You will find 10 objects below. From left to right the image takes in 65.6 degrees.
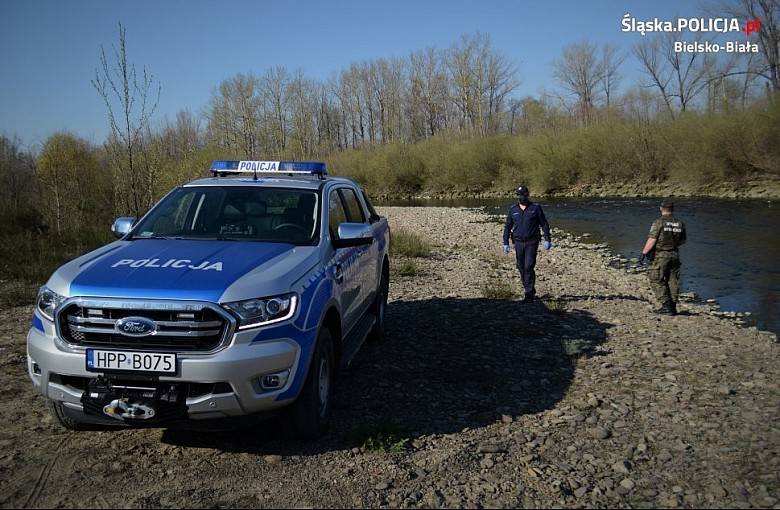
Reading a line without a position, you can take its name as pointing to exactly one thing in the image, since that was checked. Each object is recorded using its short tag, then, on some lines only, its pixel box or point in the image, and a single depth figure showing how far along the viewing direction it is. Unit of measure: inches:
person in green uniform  389.4
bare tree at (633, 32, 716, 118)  1946.4
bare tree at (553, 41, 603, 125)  2475.4
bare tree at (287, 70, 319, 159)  2419.8
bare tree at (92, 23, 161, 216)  468.3
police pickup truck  149.0
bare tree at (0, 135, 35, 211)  593.6
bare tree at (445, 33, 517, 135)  2570.9
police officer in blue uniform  412.5
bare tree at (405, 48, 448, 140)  2690.2
